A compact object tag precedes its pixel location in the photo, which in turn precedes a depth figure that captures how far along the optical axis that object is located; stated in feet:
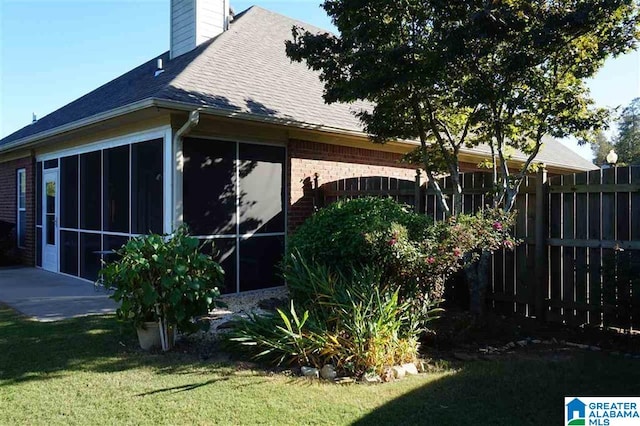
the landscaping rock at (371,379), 14.44
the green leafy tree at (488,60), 19.40
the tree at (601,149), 171.83
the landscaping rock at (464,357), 16.60
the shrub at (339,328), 15.23
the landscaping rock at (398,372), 14.84
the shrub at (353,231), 17.93
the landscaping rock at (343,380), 14.35
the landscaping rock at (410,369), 15.20
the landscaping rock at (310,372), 14.88
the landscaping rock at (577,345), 18.25
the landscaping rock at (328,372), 14.78
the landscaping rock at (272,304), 23.33
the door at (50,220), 37.50
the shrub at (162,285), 16.69
